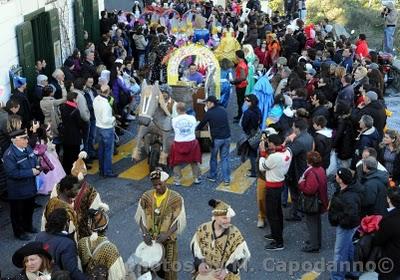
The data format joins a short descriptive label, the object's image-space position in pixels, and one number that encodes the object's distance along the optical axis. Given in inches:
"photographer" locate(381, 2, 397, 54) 797.3
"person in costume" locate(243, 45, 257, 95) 565.3
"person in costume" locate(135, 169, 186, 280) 268.4
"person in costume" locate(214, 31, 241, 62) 658.8
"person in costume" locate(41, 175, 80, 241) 258.5
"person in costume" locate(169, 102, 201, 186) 403.5
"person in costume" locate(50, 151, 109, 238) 273.1
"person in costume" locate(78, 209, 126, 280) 227.8
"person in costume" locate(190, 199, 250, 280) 238.7
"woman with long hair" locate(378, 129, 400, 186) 349.1
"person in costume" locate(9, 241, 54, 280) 205.2
